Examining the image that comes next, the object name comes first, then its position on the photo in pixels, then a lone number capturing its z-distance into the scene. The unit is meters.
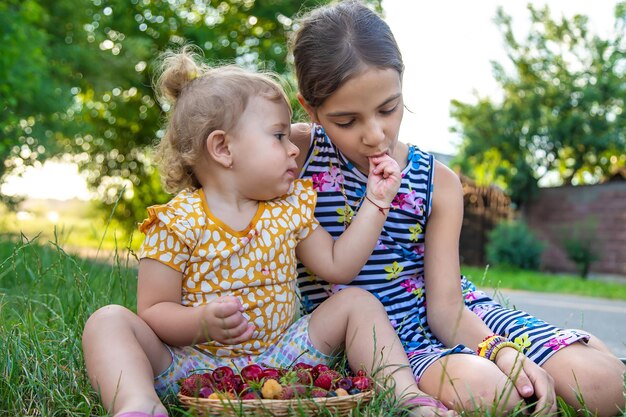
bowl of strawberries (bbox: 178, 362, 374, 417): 1.56
